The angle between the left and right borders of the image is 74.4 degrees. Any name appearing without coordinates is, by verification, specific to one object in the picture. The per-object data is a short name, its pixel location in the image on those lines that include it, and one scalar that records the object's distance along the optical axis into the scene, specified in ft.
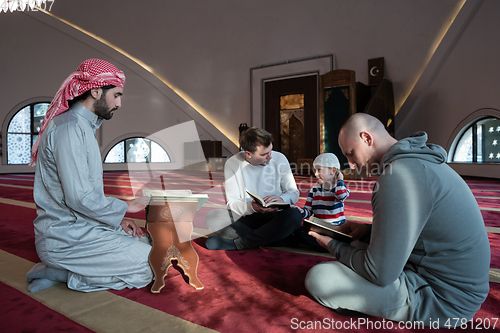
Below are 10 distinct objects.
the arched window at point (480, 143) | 22.17
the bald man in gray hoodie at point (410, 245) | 3.40
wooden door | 29.71
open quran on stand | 5.28
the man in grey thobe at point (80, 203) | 4.95
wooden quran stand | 5.37
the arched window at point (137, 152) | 40.99
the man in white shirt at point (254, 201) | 7.18
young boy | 7.46
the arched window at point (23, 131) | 35.76
